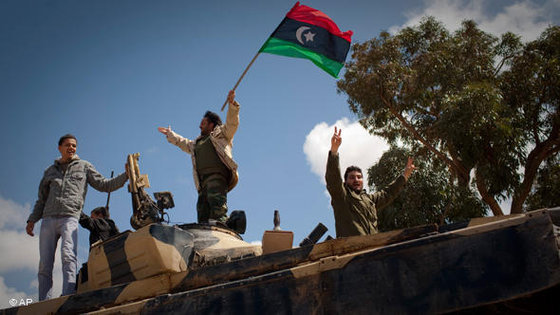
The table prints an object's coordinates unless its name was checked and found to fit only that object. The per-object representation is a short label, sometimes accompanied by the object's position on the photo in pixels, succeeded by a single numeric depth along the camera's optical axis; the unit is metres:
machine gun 5.30
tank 3.02
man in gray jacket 5.39
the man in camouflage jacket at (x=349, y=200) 5.01
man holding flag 5.88
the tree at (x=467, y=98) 13.27
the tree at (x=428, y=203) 13.65
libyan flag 7.95
